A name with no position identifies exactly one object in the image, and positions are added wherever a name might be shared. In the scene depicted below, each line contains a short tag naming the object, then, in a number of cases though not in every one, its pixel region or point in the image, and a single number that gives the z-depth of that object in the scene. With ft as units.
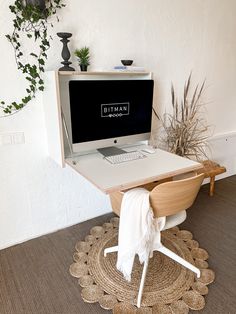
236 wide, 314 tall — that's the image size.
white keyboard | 5.96
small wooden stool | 8.94
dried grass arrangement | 8.09
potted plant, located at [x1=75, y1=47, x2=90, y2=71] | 6.05
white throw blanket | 4.55
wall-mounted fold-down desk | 4.97
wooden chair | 4.48
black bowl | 6.49
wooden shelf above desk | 5.53
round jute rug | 5.02
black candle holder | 5.77
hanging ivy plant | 5.32
